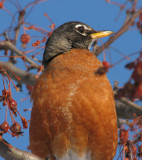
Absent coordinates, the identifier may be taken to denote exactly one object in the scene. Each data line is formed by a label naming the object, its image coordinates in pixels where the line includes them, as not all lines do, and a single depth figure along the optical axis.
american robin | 6.25
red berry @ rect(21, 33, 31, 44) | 8.94
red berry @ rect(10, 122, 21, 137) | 5.21
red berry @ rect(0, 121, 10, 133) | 5.07
